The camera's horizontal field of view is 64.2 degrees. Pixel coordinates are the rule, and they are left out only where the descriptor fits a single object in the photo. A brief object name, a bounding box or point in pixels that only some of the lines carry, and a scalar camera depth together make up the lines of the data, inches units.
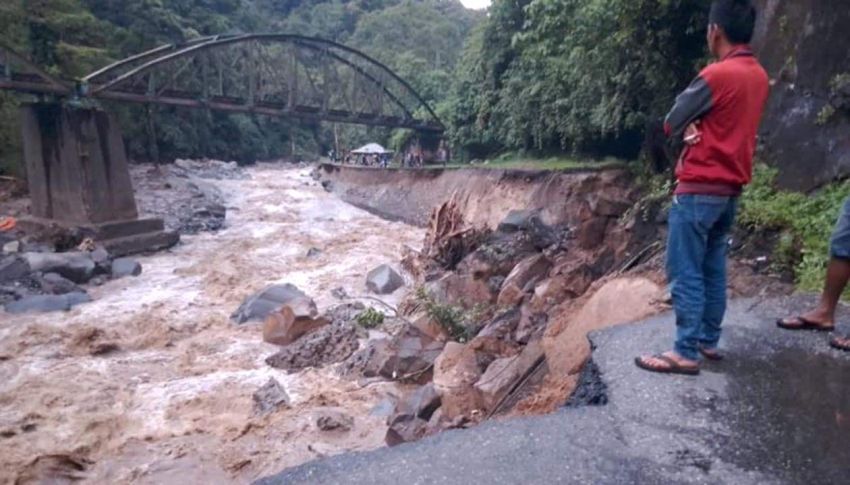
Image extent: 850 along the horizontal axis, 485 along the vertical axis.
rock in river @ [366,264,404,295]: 559.5
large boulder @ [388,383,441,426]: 256.2
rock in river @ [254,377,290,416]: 315.3
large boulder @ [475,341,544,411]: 217.2
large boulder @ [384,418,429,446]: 239.8
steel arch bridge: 767.7
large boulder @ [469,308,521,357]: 288.0
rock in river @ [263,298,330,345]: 414.6
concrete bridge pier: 748.0
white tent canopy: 1578.5
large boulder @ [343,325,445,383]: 337.4
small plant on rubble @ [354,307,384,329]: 437.7
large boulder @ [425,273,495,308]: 430.0
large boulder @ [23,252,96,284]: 593.3
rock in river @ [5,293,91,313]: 495.5
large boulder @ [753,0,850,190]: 279.7
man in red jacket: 139.6
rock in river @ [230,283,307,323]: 469.1
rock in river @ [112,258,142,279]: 635.5
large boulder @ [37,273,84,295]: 552.4
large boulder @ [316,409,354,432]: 292.4
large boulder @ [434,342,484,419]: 229.6
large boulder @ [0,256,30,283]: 562.1
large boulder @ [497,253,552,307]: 384.8
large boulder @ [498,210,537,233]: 516.7
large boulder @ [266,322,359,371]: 377.4
